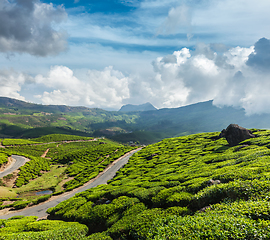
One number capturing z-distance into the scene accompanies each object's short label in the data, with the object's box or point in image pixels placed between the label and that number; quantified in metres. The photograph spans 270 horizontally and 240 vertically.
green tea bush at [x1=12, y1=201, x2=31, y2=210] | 38.28
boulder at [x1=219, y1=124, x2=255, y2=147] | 43.22
